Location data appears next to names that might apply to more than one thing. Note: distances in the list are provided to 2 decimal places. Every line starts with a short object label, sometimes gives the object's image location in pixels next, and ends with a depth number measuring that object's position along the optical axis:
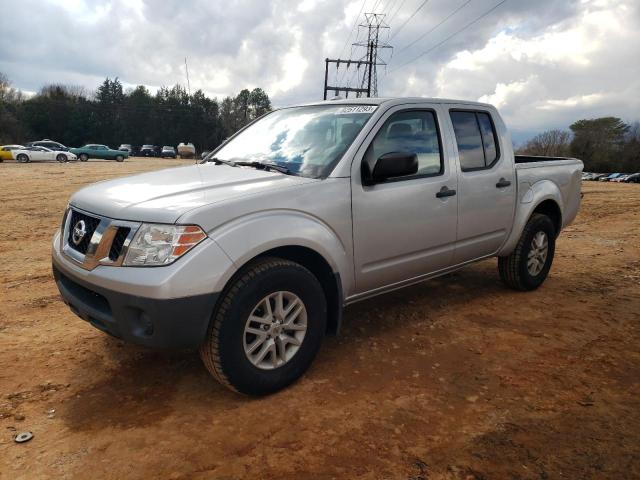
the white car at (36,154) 32.28
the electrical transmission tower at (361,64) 38.12
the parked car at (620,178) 48.97
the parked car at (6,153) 31.84
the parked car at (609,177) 52.39
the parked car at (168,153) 56.54
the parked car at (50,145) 34.97
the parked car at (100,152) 39.72
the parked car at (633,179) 48.00
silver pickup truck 2.52
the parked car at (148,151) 59.12
